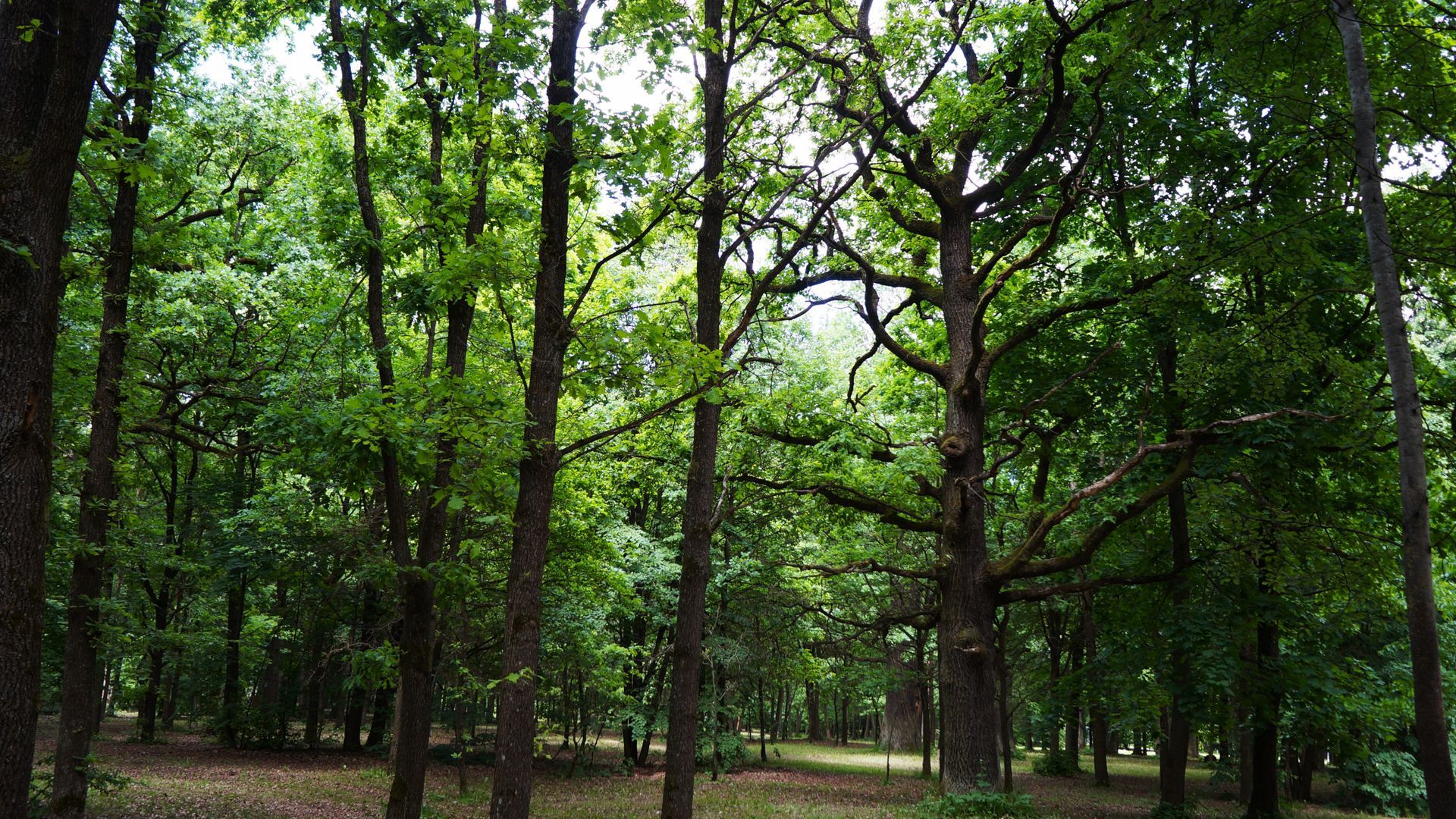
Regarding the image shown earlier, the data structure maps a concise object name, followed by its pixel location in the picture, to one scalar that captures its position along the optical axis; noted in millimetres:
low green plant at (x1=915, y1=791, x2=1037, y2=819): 9242
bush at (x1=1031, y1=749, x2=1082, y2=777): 28516
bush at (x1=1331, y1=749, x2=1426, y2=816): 19266
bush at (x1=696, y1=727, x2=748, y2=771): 23125
